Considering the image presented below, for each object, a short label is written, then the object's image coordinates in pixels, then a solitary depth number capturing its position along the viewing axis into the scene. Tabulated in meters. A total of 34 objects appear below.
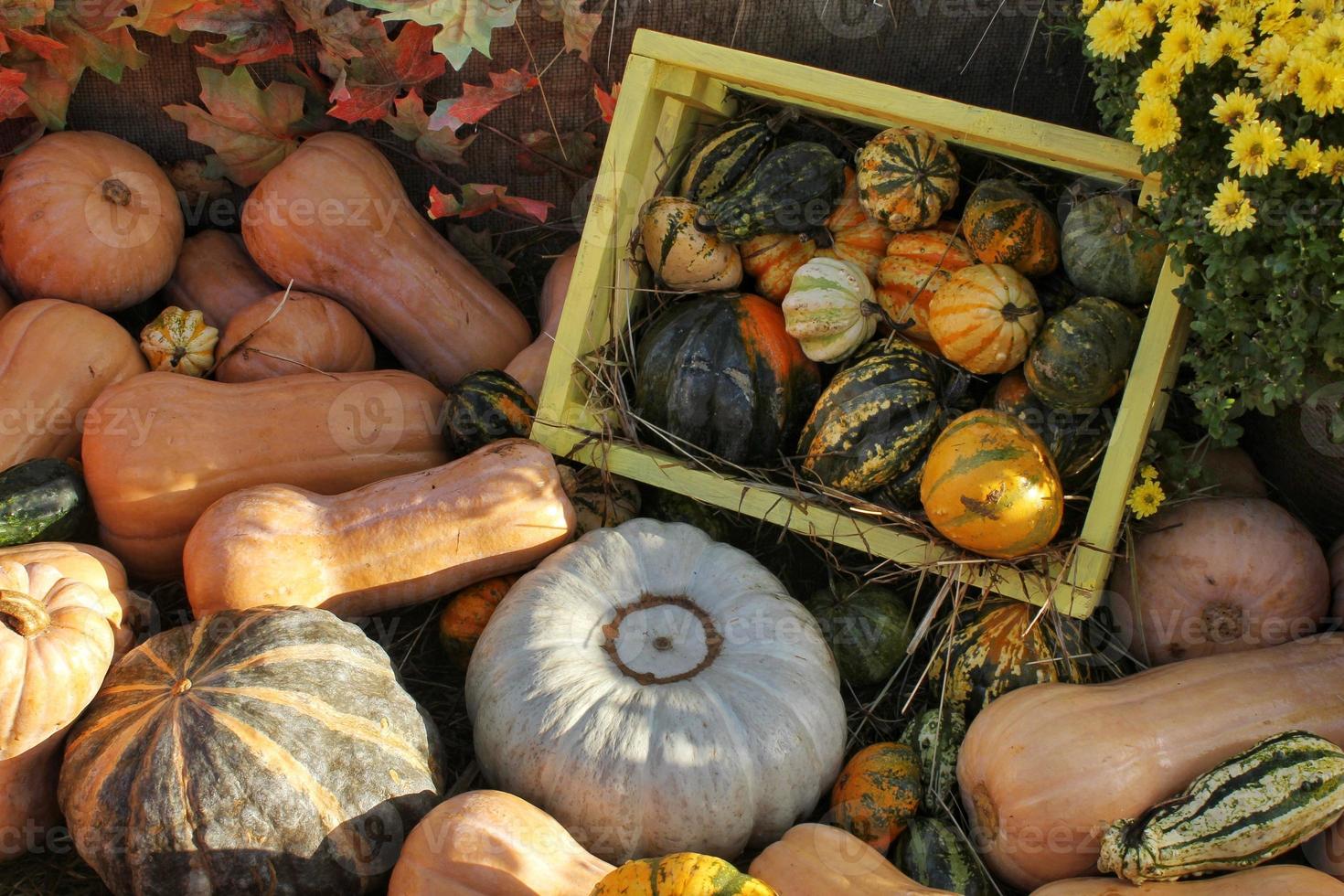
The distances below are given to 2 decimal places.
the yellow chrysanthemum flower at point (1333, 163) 2.15
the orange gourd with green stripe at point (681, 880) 1.90
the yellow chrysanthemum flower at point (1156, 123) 2.32
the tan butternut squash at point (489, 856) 2.14
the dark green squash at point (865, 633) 2.91
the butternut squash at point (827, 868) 2.26
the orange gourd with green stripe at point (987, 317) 2.68
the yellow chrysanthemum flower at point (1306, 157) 2.14
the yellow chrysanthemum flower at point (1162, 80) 2.30
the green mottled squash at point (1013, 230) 2.79
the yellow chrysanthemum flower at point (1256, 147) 2.15
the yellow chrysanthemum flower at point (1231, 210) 2.22
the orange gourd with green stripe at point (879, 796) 2.49
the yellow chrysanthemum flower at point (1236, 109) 2.20
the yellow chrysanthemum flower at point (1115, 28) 2.38
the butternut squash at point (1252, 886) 2.11
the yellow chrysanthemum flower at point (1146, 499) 2.66
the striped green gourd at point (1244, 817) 2.17
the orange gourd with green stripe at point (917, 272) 2.90
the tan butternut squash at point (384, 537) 2.73
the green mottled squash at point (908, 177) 2.87
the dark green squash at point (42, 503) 2.86
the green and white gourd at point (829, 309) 2.86
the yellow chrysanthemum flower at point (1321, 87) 2.08
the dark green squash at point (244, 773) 2.20
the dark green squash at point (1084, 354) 2.61
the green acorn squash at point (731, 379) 2.93
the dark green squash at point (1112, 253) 2.68
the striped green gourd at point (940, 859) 2.41
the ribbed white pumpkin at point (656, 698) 2.40
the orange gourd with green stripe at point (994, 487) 2.49
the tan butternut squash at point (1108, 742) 2.34
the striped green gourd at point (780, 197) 2.95
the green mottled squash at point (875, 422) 2.76
